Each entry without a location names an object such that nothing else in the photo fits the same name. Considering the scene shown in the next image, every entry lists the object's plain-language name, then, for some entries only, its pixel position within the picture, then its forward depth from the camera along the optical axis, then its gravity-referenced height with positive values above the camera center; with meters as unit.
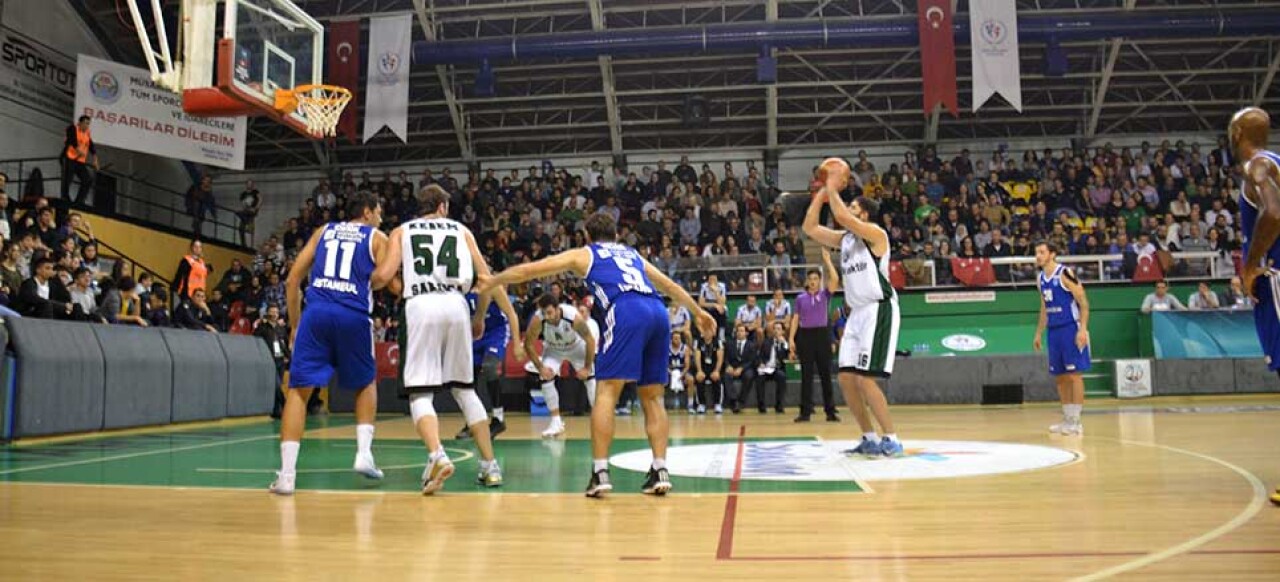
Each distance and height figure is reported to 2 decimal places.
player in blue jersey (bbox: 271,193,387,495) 5.98 +0.30
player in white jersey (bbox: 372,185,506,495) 5.95 +0.36
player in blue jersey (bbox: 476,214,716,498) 5.51 +0.17
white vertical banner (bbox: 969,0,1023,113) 21.52 +7.14
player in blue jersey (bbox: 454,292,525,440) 10.58 +0.07
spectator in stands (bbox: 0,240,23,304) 11.51 +1.10
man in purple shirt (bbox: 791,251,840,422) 13.19 +0.32
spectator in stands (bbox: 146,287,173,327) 14.25 +0.71
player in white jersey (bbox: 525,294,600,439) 10.77 +0.23
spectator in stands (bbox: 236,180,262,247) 27.78 +4.61
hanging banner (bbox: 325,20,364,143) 22.11 +7.29
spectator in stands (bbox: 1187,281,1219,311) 19.16 +1.24
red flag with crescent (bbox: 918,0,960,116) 22.06 +7.23
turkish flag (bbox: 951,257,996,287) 20.58 +1.91
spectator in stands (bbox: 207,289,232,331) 19.12 +1.08
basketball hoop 13.76 +3.88
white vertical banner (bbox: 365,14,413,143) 21.72 +6.62
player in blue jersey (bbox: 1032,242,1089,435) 10.03 +0.34
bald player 4.64 +0.71
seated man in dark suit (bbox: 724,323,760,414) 16.97 -0.05
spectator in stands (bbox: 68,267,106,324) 12.72 +0.96
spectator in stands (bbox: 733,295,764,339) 17.98 +0.88
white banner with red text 21.92 +5.83
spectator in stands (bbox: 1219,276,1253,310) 19.12 +1.30
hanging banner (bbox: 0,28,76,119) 22.25 +7.11
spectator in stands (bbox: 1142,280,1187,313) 19.53 +1.25
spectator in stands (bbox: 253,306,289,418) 16.25 +0.40
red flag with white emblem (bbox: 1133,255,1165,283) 20.31 +1.95
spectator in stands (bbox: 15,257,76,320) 11.28 +0.80
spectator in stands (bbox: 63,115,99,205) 18.91 +4.20
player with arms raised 7.31 +0.40
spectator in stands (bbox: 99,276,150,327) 12.70 +0.80
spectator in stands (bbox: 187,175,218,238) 24.83 +4.32
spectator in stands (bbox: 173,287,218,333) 14.52 +0.74
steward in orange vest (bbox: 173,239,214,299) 15.34 +1.42
